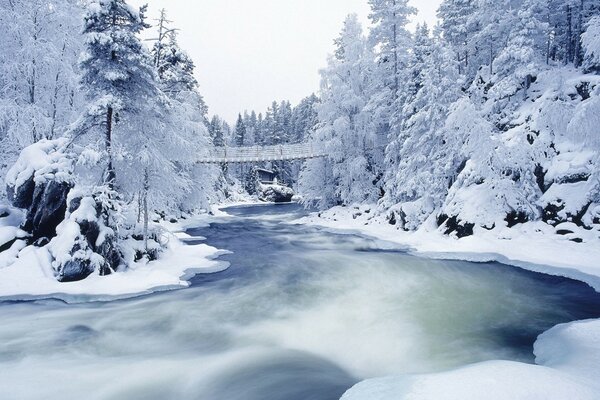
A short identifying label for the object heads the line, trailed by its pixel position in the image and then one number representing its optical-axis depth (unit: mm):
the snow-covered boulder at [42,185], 11773
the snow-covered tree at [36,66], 14391
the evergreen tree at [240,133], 82000
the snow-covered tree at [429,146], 19797
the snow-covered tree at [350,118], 27094
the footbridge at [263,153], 31725
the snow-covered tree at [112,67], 11242
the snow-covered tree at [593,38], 9031
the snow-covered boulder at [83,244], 10375
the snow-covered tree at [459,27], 31500
